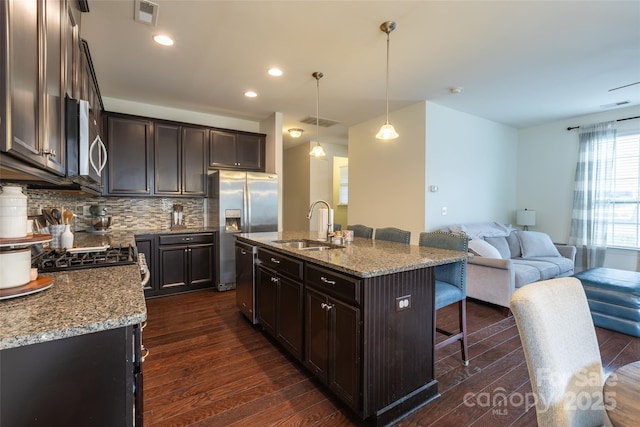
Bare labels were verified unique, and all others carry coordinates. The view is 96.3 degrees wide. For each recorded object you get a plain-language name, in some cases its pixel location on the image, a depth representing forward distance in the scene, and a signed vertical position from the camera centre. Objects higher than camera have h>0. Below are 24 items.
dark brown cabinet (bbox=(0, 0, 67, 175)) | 0.78 +0.43
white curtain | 4.52 +0.26
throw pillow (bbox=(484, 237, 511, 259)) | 4.25 -0.54
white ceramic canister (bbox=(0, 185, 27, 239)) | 1.05 -0.02
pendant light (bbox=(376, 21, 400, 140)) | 2.49 +0.73
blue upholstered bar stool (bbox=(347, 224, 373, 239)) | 3.27 -0.26
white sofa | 3.38 -0.71
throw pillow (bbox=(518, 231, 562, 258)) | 4.41 -0.56
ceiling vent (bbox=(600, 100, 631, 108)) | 4.15 +1.56
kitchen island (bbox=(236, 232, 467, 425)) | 1.60 -0.71
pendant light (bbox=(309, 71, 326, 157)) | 3.30 +1.55
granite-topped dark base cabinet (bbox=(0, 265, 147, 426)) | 0.79 -0.46
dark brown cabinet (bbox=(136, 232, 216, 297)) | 3.87 -0.74
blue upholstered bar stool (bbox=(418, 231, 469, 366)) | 2.16 -0.60
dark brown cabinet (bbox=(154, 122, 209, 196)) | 4.15 +0.74
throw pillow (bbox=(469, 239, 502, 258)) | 3.60 -0.51
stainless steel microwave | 1.44 +0.37
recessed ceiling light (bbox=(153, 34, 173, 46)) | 2.58 +1.55
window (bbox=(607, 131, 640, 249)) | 4.30 +0.22
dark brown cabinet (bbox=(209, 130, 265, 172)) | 4.56 +0.96
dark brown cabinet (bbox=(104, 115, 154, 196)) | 3.85 +0.72
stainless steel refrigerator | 4.20 +0.01
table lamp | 5.20 -0.14
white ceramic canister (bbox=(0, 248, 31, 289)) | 1.03 -0.22
